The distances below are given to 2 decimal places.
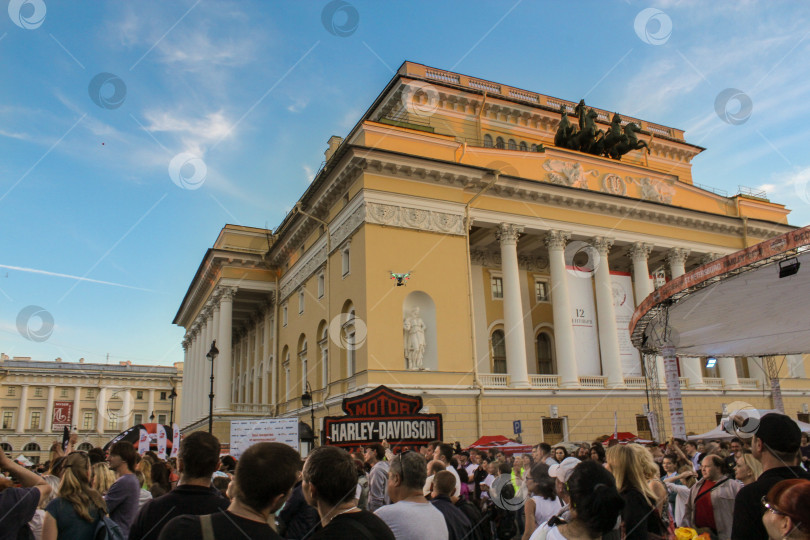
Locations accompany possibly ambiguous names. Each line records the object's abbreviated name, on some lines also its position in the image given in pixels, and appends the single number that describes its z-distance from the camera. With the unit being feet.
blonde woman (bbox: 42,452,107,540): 14.56
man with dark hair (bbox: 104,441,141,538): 17.06
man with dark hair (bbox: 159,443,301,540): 8.82
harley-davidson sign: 35.27
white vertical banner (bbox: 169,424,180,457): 61.77
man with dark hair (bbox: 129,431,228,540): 12.51
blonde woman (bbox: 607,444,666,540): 14.70
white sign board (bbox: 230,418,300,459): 47.91
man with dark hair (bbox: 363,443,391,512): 24.44
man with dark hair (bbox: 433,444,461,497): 26.22
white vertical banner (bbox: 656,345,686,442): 58.59
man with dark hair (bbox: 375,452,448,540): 13.34
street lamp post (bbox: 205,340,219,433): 75.56
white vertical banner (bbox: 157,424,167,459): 58.49
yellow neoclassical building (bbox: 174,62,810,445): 83.10
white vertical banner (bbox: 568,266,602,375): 94.22
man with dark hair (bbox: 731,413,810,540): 12.49
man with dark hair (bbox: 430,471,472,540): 15.69
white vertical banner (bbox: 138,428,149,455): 60.22
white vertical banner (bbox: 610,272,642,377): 96.32
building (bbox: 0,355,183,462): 284.57
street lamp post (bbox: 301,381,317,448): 79.82
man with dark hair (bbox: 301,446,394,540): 10.27
